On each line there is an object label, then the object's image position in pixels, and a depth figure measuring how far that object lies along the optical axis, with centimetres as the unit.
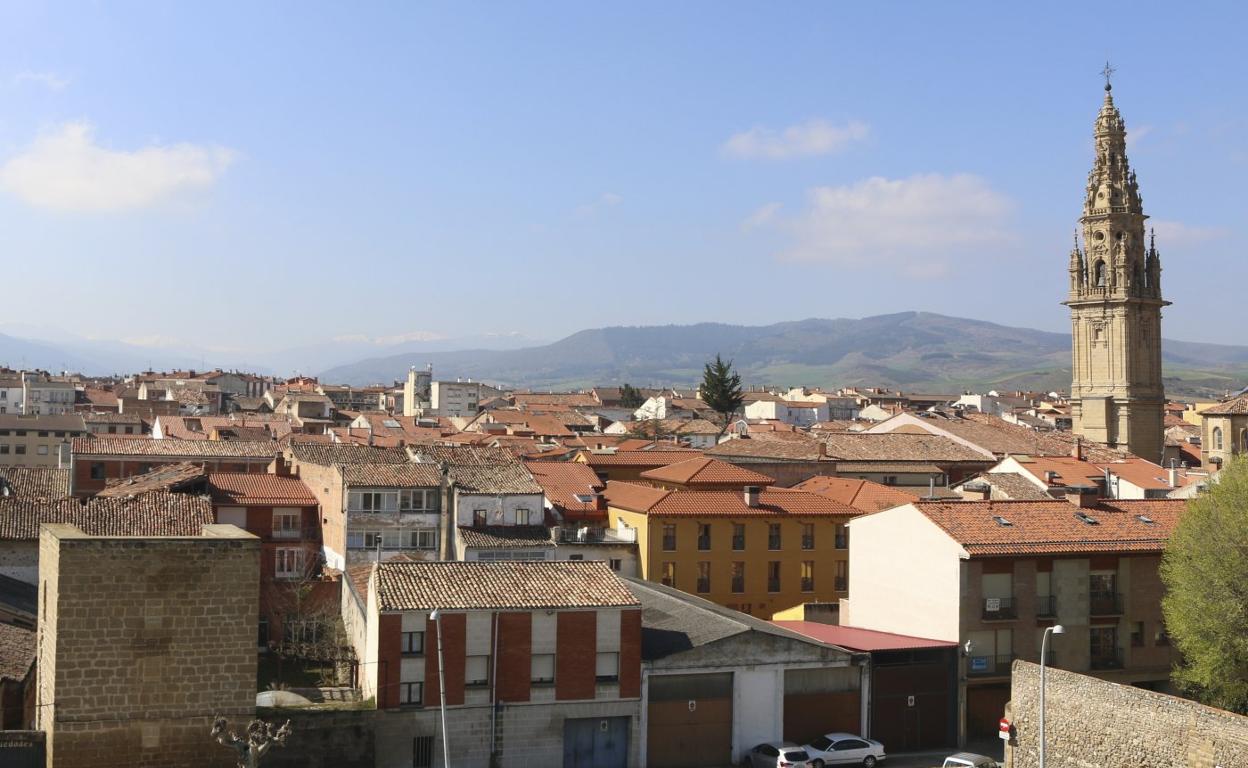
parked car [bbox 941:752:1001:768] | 3569
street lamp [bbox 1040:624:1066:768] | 3139
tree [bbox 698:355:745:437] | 13925
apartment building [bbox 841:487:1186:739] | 4022
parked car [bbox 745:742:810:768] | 3519
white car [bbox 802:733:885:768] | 3625
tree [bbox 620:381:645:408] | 18662
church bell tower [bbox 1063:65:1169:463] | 10875
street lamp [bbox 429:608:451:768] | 2891
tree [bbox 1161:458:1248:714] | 3691
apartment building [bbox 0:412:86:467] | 10100
